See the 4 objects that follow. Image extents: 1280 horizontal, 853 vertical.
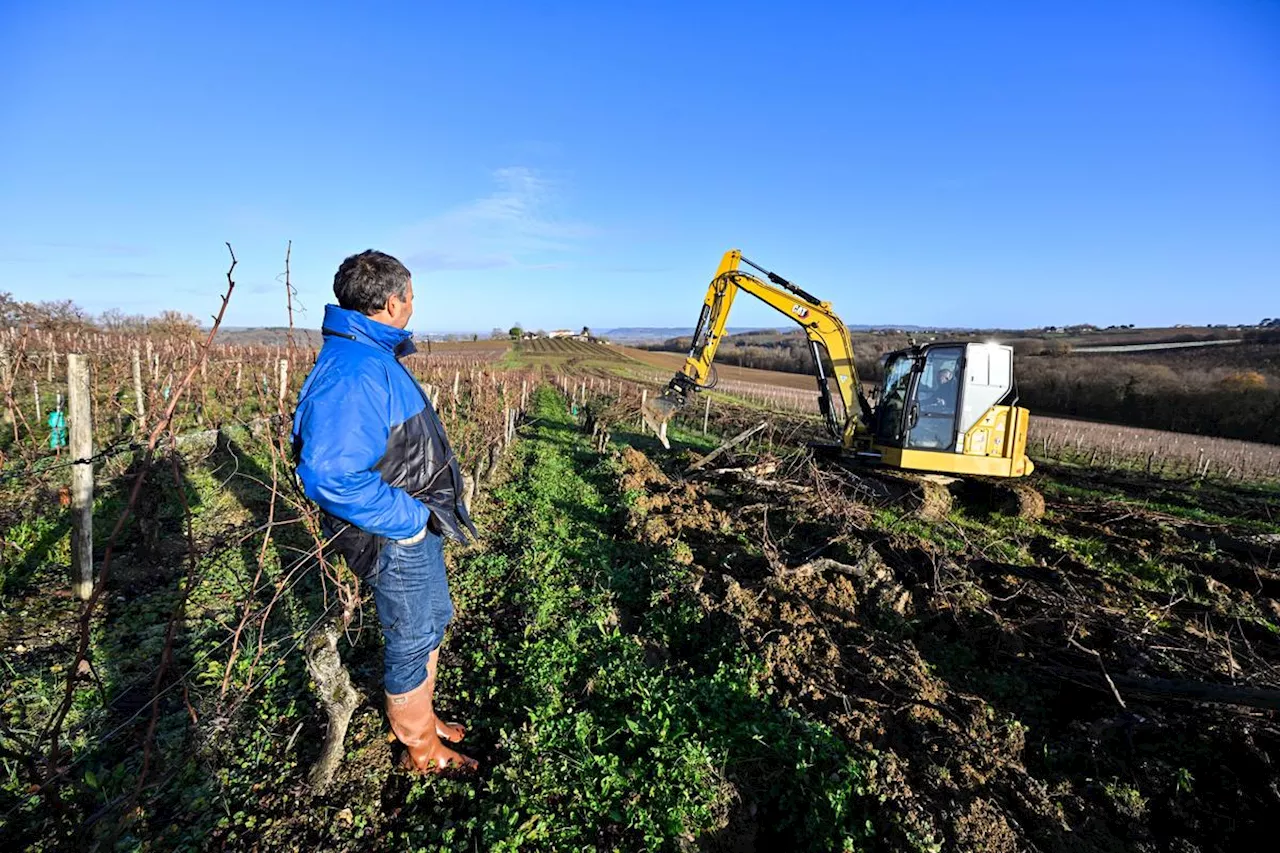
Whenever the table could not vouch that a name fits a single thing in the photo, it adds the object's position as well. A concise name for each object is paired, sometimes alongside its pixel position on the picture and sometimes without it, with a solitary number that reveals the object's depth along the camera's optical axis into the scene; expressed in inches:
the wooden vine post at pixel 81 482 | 179.8
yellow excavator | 337.4
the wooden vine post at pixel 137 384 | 368.5
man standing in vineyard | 89.0
